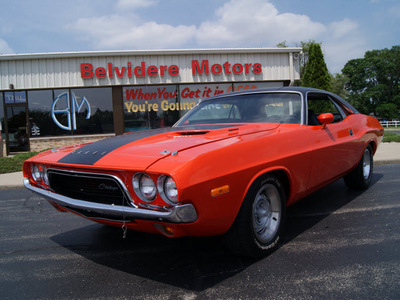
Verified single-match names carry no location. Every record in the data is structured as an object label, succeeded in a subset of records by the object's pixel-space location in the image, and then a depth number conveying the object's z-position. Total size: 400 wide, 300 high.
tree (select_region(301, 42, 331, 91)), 12.64
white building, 12.54
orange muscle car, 1.95
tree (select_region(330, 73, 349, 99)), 47.59
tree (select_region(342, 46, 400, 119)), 57.41
